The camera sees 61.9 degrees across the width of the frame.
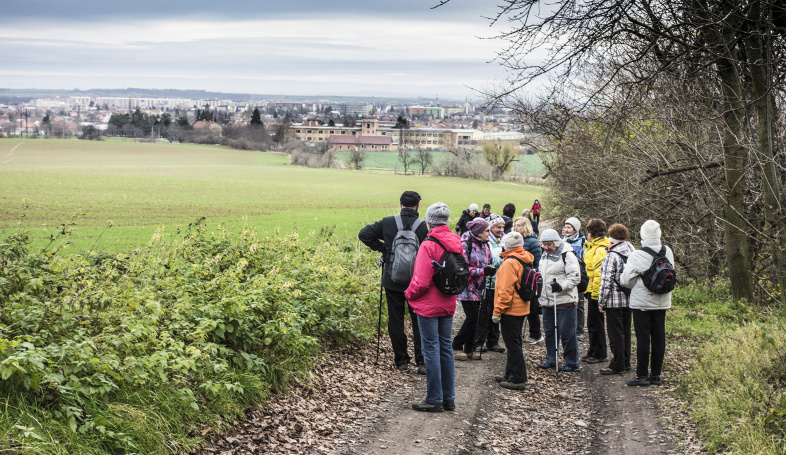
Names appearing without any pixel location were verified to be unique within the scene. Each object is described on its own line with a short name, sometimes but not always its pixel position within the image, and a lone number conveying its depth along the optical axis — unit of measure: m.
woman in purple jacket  8.61
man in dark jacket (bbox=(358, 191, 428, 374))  7.92
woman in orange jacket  7.76
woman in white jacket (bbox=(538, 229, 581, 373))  8.57
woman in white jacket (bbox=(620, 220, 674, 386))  7.87
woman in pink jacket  6.79
